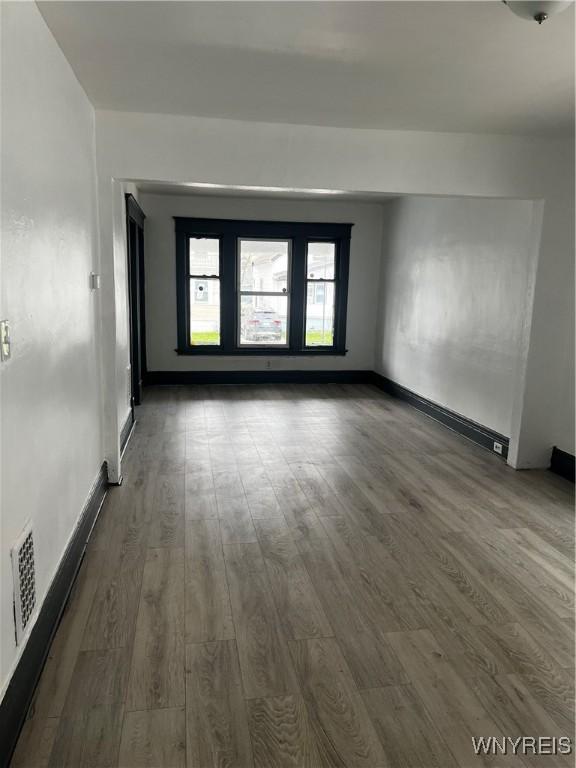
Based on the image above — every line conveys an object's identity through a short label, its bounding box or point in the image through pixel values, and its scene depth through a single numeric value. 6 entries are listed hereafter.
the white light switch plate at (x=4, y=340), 1.75
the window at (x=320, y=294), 8.19
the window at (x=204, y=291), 7.87
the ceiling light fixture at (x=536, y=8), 1.95
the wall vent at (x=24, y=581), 1.88
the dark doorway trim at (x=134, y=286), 5.79
